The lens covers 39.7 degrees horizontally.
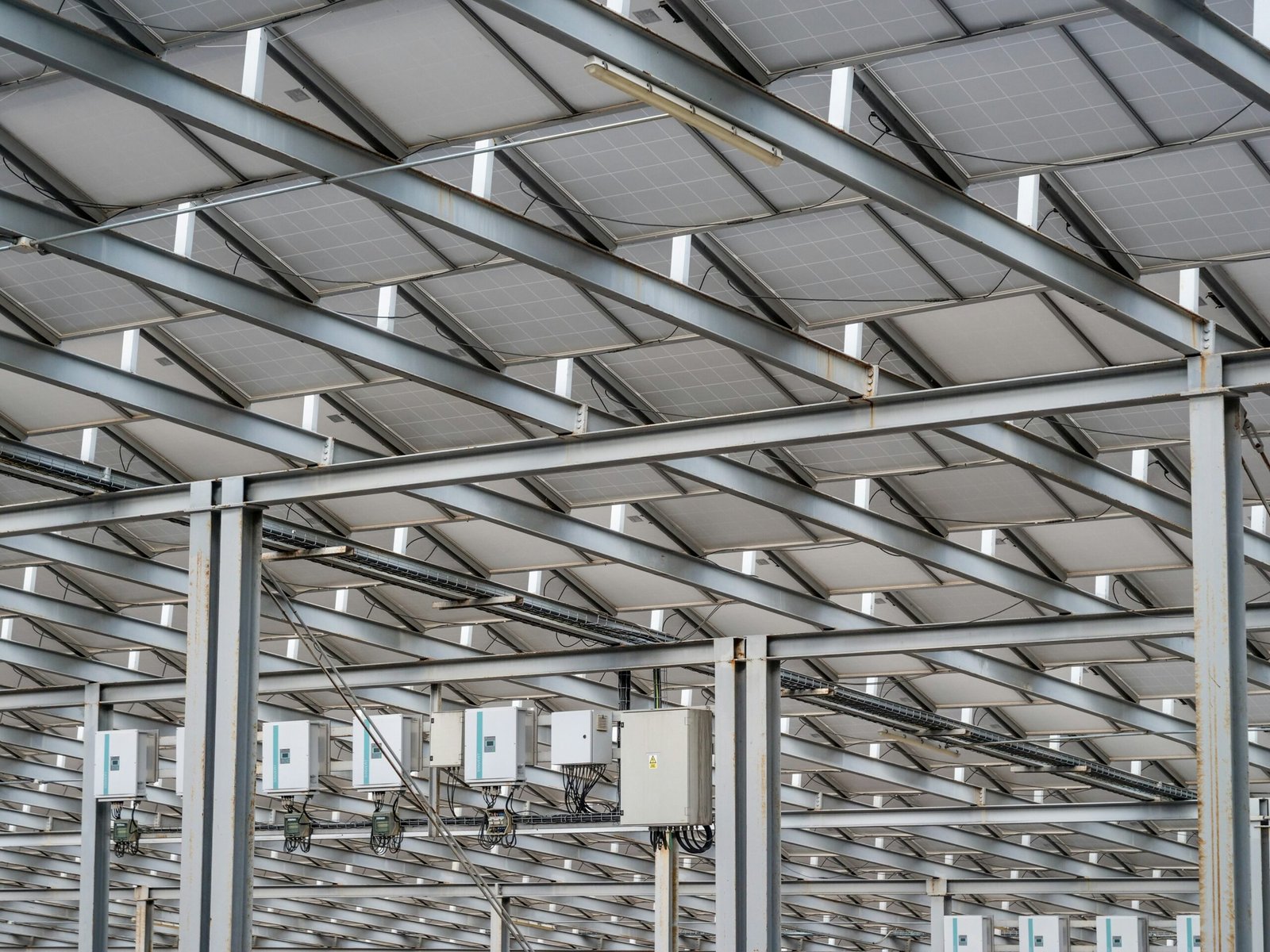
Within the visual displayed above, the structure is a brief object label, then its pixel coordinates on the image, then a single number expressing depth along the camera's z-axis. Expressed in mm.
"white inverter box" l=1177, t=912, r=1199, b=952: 40812
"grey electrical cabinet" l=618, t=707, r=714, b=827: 23594
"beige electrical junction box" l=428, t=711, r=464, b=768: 27906
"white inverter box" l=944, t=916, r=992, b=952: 42406
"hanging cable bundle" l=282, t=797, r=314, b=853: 32375
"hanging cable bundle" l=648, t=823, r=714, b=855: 24078
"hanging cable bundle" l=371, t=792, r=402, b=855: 30656
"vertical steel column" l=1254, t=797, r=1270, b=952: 33094
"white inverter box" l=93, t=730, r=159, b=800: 28438
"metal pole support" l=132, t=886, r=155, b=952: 43766
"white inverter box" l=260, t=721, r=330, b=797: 27844
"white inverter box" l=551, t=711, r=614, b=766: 26469
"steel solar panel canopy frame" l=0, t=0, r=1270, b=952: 13383
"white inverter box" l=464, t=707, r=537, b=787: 26328
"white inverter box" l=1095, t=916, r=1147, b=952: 40125
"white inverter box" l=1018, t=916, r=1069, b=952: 41219
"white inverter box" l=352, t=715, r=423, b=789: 27859
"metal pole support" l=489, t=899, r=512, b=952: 41981
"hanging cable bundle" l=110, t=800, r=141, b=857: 32750
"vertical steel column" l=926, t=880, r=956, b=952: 47094
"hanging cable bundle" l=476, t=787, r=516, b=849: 29031
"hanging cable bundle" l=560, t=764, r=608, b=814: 27141
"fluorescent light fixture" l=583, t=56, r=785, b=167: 11344
